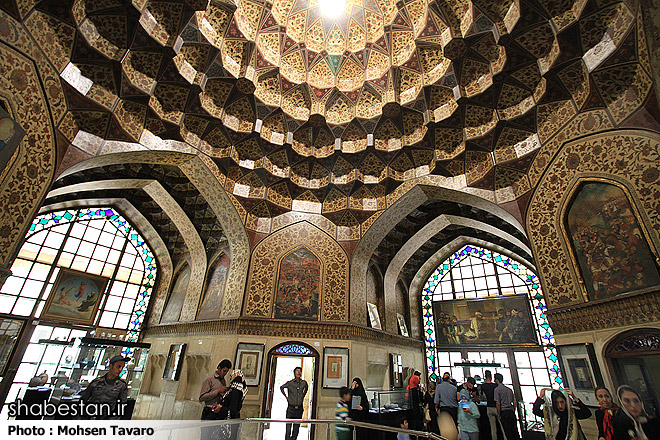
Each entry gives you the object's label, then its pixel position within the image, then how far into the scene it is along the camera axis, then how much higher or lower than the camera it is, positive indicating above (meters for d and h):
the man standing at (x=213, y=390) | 4.16 -0.21
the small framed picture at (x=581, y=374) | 5.96 +0.29
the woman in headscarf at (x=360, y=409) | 5.31 -0.45
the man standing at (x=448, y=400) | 6.06 -0.27
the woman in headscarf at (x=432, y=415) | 6.62 -0.58
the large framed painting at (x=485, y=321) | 11.68 +2.23
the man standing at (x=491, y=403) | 7.27 -0.34
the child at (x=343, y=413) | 4.12 -0.48
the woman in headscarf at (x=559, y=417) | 3.93 -0.31
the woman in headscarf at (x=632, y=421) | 3.19 -0.25
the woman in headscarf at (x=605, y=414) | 3.53 -0.22
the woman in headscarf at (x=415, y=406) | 6.99 -0.47
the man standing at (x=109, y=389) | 3.76 -0.24
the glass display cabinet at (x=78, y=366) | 7.97 -0.02
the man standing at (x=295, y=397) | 5.71 -0.35
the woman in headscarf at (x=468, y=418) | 5.67 -0.54
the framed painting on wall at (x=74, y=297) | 10.26 +2.01
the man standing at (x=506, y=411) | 6.66 -0.45
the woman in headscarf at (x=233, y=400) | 4.09 -0.31
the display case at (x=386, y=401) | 7.70 -0.46
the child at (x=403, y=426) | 4.80 -0.67
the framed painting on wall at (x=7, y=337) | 8.98 +0.63
